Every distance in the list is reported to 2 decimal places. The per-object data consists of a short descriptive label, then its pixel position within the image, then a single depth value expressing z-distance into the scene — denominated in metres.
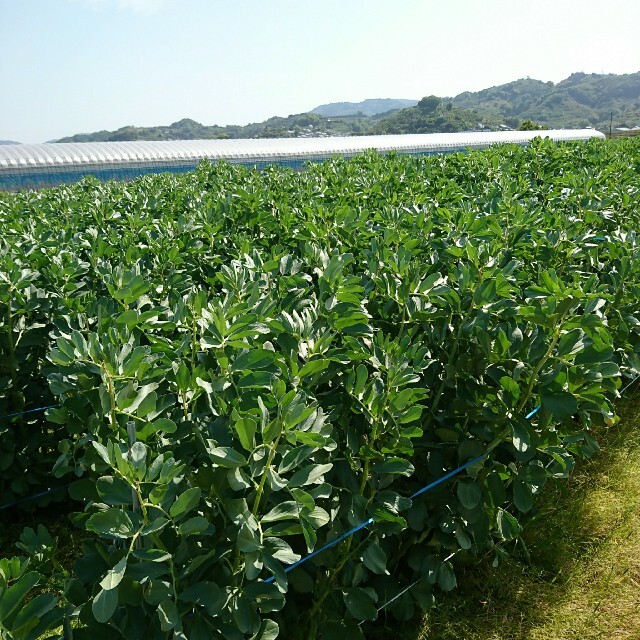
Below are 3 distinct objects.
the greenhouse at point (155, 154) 17.09
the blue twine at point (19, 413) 2.81
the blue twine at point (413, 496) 1.79
